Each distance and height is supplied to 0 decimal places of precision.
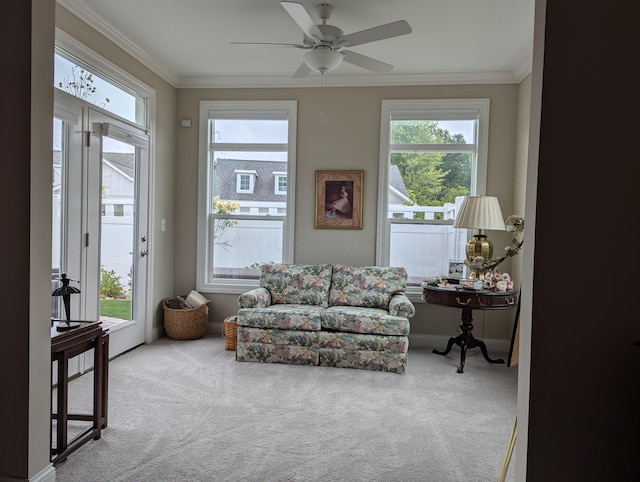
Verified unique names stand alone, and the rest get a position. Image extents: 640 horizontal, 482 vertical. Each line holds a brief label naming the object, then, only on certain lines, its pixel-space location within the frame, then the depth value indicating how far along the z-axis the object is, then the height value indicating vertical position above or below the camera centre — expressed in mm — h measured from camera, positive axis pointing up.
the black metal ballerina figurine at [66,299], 2391 -444
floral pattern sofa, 3936 -948
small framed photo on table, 4766 -439
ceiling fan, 2893 +1225
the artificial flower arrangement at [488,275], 3998 -426
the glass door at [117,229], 3752 -117
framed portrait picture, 4898 +248
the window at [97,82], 3324 +1083
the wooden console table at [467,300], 3922 -626
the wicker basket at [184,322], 4820 -1083
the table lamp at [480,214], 4098 +117
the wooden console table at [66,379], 2295 -869
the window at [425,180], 4789 +478
